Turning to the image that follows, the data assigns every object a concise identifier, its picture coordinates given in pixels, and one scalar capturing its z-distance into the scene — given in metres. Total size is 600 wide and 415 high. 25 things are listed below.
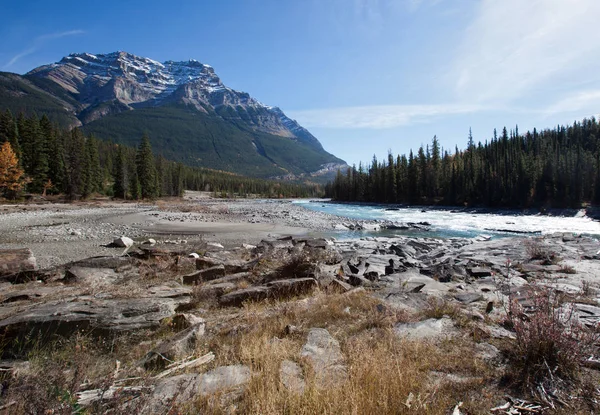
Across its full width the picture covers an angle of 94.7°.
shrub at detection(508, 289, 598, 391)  3.44
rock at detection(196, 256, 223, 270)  10.98
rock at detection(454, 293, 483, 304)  7.23
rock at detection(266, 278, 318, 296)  7.80
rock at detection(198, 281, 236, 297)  7.66
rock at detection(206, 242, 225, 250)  16.84
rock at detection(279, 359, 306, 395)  3.37
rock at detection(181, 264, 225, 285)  9.34
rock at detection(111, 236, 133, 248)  17.89
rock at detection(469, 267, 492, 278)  10.88
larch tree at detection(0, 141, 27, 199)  44.91
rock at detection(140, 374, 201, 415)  2.98
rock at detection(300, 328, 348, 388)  3.59
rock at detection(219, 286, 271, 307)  7.31
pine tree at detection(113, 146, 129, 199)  68.66
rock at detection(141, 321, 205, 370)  4.20
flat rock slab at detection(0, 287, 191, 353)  5.11
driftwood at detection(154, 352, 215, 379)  3.88
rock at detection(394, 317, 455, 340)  4.91
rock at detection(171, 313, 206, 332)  5.81
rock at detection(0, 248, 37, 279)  9.48
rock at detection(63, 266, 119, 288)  9.01
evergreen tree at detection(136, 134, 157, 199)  75.12
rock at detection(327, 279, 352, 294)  7.92
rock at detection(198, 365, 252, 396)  3.46
